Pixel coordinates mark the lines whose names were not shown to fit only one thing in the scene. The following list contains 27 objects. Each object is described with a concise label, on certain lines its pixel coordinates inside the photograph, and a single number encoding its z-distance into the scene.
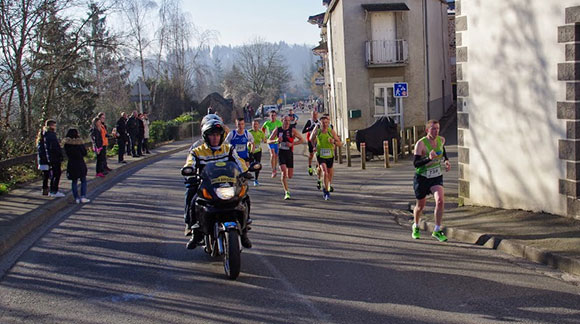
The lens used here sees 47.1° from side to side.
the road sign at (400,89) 22.27
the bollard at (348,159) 21.53
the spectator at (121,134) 23.05
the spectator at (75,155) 13.81
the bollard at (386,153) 20.44
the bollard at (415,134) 24.08
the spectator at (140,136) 26.53
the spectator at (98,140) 18.33
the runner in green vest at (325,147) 13.62
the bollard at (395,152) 21.83
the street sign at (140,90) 30.98
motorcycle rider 7.83
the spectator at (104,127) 19.14
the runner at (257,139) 16.70
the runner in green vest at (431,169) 9.20
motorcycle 7.11
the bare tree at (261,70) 97.44
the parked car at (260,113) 67.44
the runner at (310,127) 17.84
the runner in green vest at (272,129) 17.25
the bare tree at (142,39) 51.36
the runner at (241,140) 14.84
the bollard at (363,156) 20.85
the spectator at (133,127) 24.41
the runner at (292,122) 14.95
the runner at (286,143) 14.60
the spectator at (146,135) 27.78
